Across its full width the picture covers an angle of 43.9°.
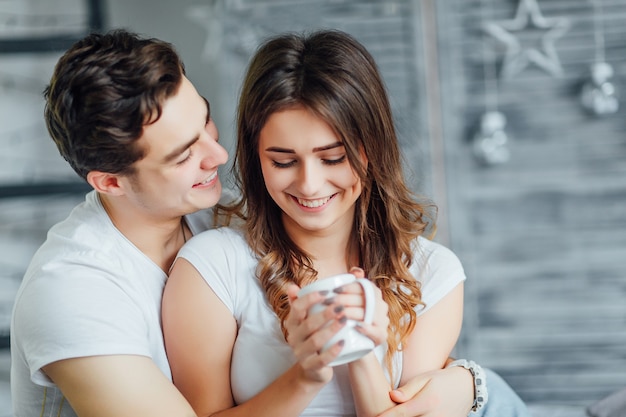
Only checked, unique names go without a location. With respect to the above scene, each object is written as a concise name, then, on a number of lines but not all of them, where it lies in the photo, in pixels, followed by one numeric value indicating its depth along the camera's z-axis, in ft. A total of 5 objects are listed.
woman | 4.63
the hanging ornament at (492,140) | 9.45
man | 4.49
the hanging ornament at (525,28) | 9.34
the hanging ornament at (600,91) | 9.21
